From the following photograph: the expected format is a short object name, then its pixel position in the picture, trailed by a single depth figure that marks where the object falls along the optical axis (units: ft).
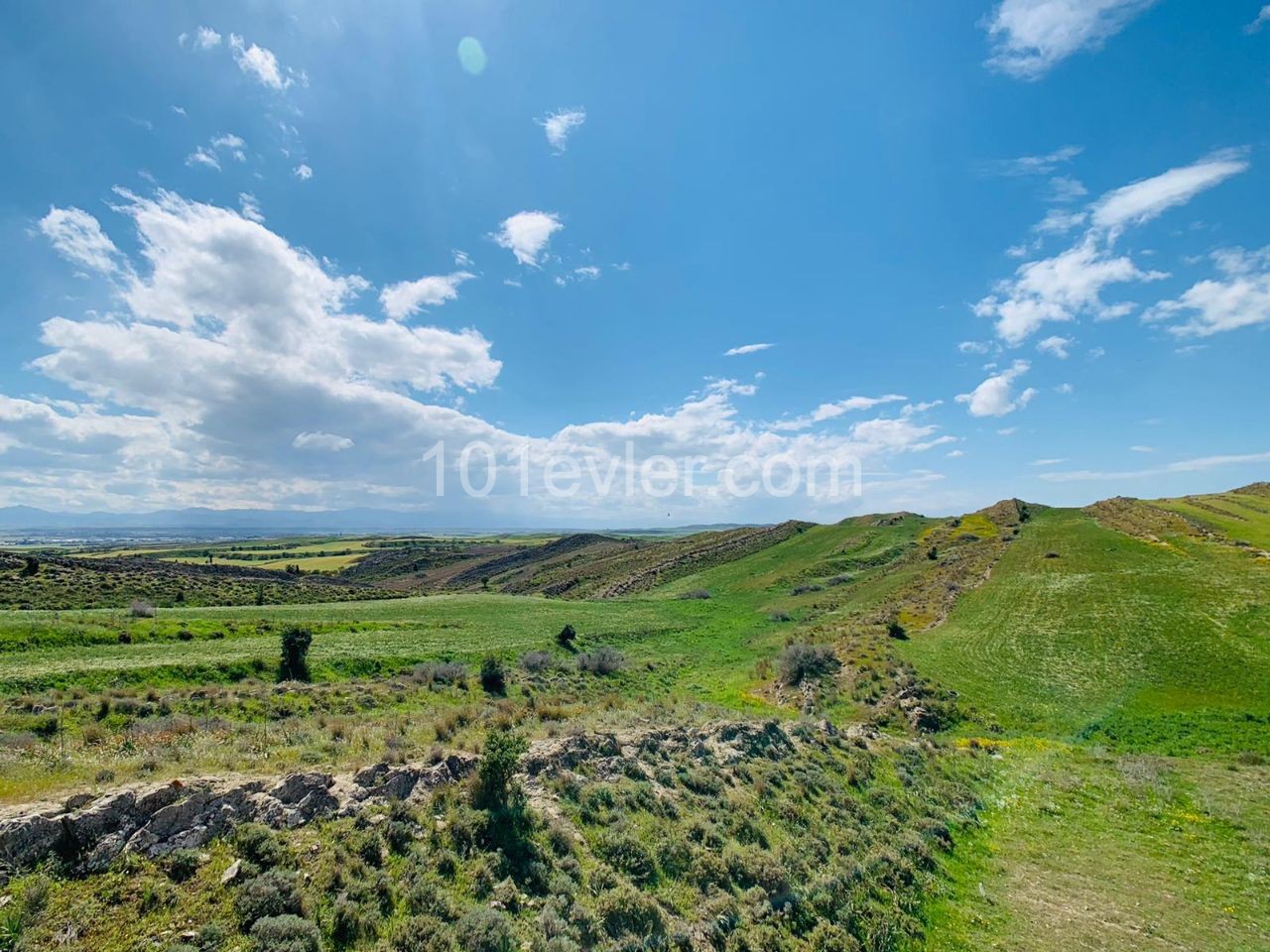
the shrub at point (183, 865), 24.00
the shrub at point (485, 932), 24.52
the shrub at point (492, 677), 80.94
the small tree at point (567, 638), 119.91
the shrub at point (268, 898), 22.84
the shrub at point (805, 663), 97.45
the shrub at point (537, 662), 96.27
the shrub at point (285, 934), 21.31
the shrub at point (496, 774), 34.71
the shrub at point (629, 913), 28.81
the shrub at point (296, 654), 77.05
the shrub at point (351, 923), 23.48
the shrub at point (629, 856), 33.58
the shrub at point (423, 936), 23.71
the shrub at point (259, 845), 25.70
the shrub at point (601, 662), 101.30
